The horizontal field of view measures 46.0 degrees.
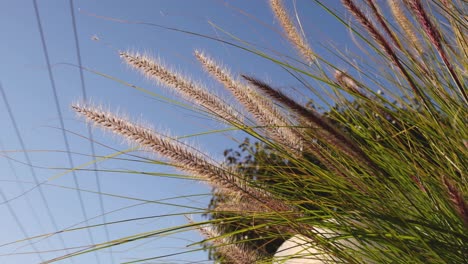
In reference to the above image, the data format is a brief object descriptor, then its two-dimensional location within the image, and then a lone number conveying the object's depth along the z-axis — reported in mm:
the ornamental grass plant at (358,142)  1349
